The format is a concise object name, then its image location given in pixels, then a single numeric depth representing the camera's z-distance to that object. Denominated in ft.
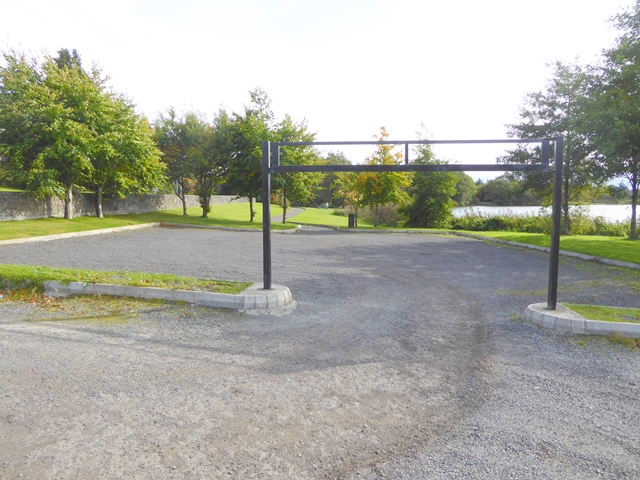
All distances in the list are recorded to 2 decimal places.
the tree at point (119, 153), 67.56
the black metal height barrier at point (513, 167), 18.78
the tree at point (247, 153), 86.12
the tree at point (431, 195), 97.88
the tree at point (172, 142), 92.89
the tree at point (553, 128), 68.03
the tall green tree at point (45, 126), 60.03
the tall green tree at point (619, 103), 39.70
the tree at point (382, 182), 87.97
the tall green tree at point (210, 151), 88.94
